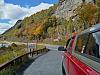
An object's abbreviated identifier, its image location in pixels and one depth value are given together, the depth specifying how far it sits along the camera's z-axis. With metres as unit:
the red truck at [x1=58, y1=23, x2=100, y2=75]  1.92
